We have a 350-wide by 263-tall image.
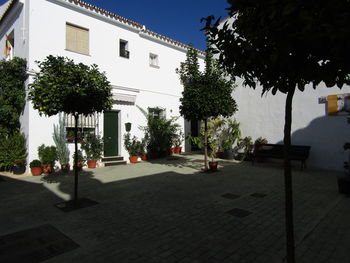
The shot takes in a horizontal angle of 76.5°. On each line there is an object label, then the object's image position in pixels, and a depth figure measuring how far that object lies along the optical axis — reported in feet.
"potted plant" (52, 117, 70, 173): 28.68
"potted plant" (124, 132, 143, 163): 35.99
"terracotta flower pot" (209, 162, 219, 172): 26.94
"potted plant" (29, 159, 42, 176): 26.50
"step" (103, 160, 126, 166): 33.19
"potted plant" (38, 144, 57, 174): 27.16
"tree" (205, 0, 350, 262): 5.21
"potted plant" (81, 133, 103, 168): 31.22
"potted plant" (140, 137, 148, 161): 37.87
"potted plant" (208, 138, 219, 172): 26.94
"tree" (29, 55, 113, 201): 14.75
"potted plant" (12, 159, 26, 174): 26.77
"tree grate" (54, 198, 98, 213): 15.52
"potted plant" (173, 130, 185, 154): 44.42
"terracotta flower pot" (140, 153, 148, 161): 38.23
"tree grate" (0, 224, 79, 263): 9.70
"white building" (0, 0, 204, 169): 27.73
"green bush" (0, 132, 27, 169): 26.17
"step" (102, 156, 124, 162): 33.53
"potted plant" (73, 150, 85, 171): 29.89
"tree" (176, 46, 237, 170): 24.35
